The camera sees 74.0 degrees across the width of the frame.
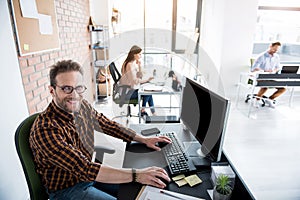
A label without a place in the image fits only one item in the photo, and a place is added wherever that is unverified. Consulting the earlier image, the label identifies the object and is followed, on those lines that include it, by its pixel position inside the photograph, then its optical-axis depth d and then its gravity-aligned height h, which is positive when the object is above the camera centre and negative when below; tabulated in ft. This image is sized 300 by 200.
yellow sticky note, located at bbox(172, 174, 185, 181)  3.01 -2.00
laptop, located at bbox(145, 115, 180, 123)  6.68 -2.59
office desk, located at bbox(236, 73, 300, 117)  11.50 -2.23
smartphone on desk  4.48 -1.98
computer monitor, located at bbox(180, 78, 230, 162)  2.97 -1.26
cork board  5.06 +0.26
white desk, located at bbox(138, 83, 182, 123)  8.72 -2.13
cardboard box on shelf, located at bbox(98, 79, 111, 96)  13.85 -3.22
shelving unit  13.08 -1.14
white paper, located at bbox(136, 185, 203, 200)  2.65 -2.00
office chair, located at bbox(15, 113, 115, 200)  3.08 -1.81
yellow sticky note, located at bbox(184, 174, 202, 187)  2.95 -2.01
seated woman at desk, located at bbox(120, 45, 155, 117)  9.41 -1.61
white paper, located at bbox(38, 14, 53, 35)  6.27 +0.53
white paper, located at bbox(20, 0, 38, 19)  5.27 +0.87
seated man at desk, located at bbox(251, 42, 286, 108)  13.05 -1.40
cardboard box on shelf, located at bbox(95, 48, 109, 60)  13.91 -0.87
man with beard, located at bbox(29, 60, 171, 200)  3.02 -1.74
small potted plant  2.54 -1.83
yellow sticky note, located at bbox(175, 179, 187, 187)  2.92 -2.02
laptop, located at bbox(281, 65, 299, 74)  12.10 -1.64
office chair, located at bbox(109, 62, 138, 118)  9.38 -2.36
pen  2.71 -2.01
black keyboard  3.16 -1.94
